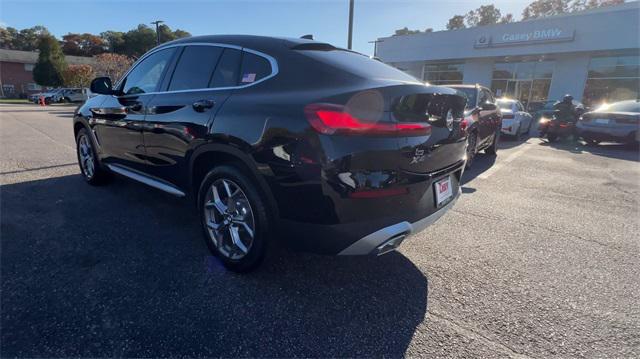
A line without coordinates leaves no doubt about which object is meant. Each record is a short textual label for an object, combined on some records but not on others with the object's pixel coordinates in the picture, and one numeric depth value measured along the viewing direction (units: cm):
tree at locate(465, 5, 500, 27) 6362
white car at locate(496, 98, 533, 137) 1055
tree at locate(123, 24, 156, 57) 6794
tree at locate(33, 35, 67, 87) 4231
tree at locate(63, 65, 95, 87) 4247
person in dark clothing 1115
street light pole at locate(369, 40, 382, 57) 2957
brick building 4856
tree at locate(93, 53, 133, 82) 3669
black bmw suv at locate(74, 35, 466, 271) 205
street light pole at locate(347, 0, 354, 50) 1331
